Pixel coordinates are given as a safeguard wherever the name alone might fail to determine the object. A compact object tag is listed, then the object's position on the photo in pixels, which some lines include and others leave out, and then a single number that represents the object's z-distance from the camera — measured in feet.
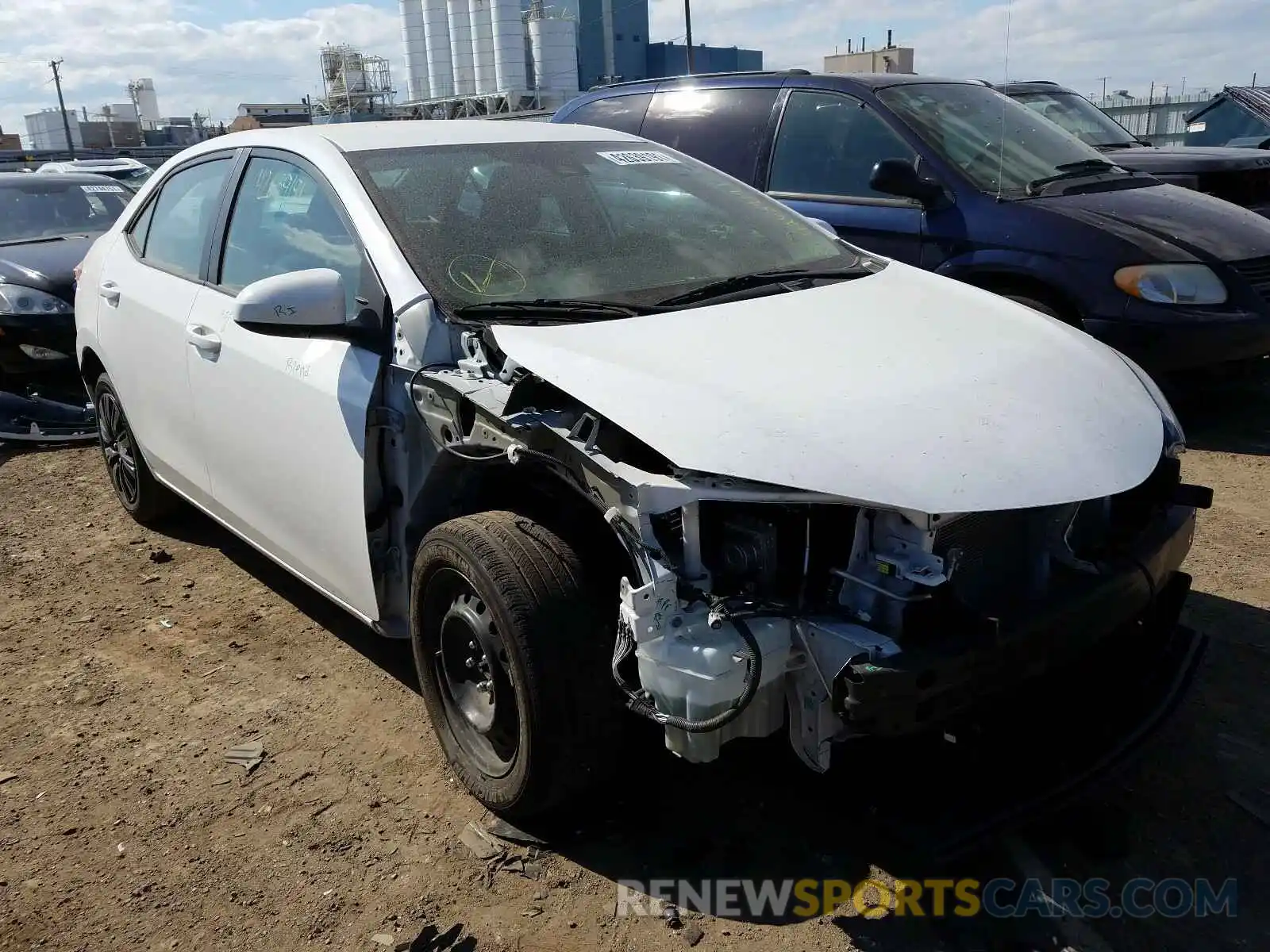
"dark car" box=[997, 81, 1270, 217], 24.86
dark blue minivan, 17.56
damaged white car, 7.13
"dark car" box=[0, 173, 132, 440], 22.08
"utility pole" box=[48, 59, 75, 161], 192.40
